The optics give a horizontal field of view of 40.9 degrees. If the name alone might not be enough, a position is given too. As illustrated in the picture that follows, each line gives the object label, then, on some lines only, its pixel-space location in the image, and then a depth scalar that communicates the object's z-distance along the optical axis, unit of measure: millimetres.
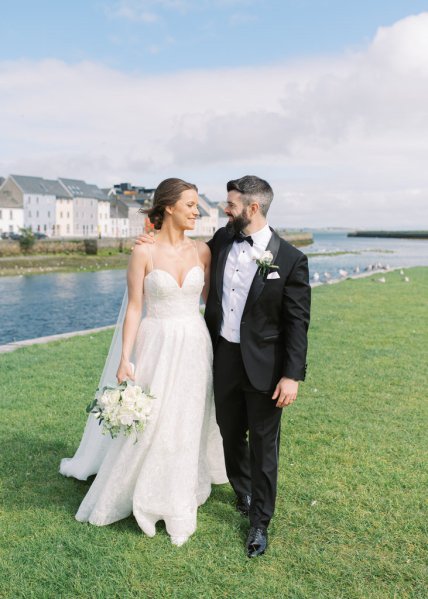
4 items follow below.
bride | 4301
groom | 4078
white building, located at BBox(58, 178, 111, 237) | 99938
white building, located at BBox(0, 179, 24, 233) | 86438
